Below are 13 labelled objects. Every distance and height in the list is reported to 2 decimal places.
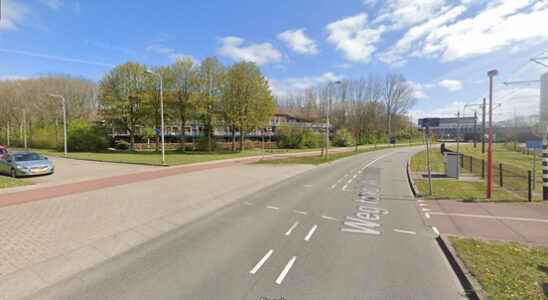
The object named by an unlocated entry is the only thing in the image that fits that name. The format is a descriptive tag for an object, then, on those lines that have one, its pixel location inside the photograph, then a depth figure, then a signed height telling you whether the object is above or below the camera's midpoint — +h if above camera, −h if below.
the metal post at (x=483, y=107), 28.47 +4.21
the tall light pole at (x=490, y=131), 8.70 +0.37
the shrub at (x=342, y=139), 52.75 +0.49
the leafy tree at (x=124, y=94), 34.69 +7.08
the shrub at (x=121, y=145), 40.78 -0.55
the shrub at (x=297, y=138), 48.41 +0.68
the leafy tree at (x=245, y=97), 33.47 +6.38
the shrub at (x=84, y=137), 34.81 +0.73
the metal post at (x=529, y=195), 8.27 -1.91
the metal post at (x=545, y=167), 8.58 -0.98
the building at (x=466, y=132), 76.28 +2.73
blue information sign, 11.10 -0.16
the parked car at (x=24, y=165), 13.27 -1.31
